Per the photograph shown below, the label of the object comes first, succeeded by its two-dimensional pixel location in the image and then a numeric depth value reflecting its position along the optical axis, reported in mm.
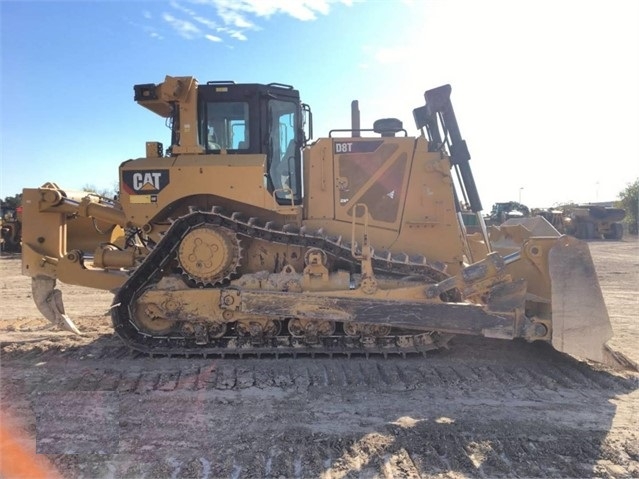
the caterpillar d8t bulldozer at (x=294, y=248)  5199
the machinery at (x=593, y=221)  30625
